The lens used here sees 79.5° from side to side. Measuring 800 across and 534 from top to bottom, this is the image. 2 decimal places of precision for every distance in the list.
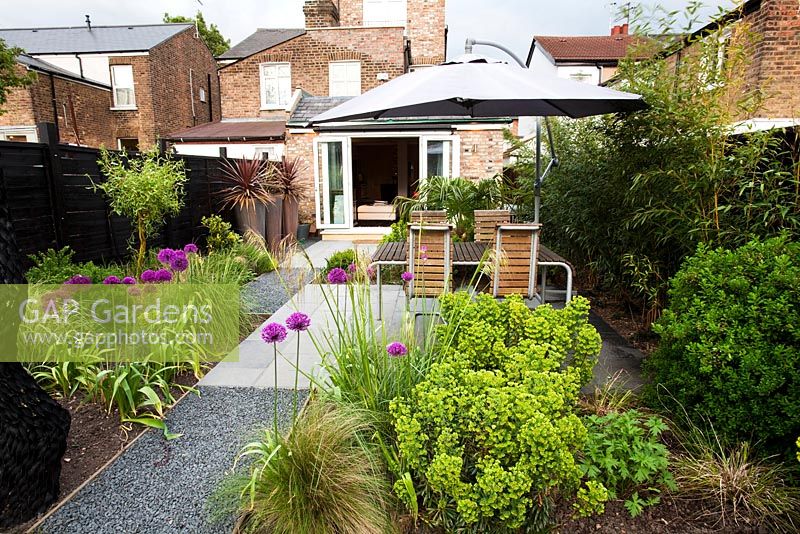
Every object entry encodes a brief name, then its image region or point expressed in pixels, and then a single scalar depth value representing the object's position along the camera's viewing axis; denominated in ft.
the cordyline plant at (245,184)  28.68
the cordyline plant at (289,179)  32.81
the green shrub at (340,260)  22.47
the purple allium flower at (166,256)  11.25
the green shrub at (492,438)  5.60
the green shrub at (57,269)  13.77
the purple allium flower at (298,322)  6.73
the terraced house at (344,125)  36.60
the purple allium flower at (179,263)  10.48
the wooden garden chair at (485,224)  17.56
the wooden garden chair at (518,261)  11.86
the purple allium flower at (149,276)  9.74
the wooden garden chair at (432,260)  11.71
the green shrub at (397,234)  24.36
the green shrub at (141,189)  17.38
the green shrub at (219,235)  26.03
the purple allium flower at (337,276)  7.07
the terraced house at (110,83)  50.70
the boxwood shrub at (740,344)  6.93
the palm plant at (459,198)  24.77
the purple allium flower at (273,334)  6.59
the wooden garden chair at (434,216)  17.37
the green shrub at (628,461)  6.59
